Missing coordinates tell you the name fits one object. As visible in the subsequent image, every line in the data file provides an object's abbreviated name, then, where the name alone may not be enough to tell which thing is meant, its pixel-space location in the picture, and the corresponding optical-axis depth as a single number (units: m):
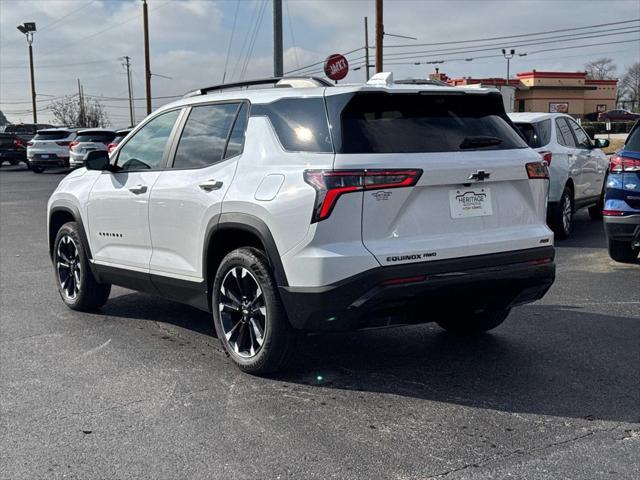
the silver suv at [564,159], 10.19
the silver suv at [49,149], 29.81
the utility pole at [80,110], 89.12
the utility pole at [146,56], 40.22
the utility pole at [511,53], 70.06
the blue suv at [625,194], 7.83
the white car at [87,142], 27.58
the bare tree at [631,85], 112.44
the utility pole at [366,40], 56.66
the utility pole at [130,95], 89.65
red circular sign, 20.25
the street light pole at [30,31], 58.53
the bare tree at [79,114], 90.75
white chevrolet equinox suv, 4.17
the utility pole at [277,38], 20.06
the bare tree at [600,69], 119.19
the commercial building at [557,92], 73.12
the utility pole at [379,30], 24.12
